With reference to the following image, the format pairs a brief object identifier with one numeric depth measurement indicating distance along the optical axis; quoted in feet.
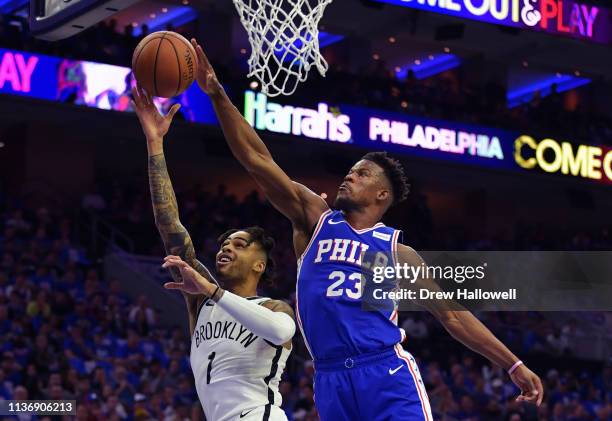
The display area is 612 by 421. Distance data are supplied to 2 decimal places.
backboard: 19.22
